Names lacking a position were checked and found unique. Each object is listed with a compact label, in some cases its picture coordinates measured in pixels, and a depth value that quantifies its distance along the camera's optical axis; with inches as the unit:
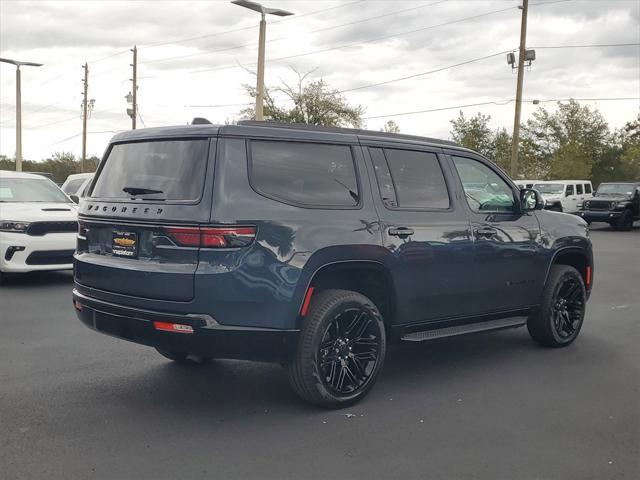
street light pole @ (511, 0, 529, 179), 1234.0
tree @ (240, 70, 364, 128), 1784.0
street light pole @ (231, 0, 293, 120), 828.0
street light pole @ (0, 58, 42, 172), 1385.3
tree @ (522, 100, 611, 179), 2466.8
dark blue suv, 170.4
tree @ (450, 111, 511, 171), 2445.9
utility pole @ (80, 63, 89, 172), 1980.8
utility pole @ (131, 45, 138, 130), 1500.0
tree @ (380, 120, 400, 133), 2470.1
